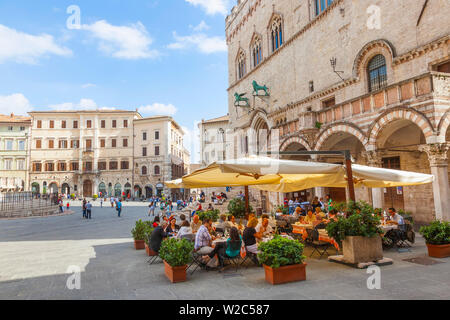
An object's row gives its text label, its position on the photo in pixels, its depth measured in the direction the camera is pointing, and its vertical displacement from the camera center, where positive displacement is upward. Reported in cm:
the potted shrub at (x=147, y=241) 843 -151
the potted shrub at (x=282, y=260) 544 -136
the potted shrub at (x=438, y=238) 720 -137
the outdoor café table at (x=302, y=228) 890 -132
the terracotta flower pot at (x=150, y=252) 837 -174
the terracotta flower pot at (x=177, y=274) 588 -166
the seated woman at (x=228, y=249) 668 -137
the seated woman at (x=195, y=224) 918 -108
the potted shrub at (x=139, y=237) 984 -151
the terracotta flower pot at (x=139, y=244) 984 -175
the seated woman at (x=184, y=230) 772 -104
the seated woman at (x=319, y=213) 932 -88
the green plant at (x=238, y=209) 1327 -93
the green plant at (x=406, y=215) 1015 -109
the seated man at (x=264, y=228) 770 -104
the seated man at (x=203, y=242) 674 -122
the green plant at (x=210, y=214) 1149 -100
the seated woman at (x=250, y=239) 691 -120
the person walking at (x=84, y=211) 2271 -141
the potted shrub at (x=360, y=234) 661 -111
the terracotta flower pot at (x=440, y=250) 718 -164
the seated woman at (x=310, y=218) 955 -103
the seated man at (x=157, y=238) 773 -123
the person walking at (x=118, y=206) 2366 -115
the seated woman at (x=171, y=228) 906 -117
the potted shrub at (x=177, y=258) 589 -136
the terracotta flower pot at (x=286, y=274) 543 -160
